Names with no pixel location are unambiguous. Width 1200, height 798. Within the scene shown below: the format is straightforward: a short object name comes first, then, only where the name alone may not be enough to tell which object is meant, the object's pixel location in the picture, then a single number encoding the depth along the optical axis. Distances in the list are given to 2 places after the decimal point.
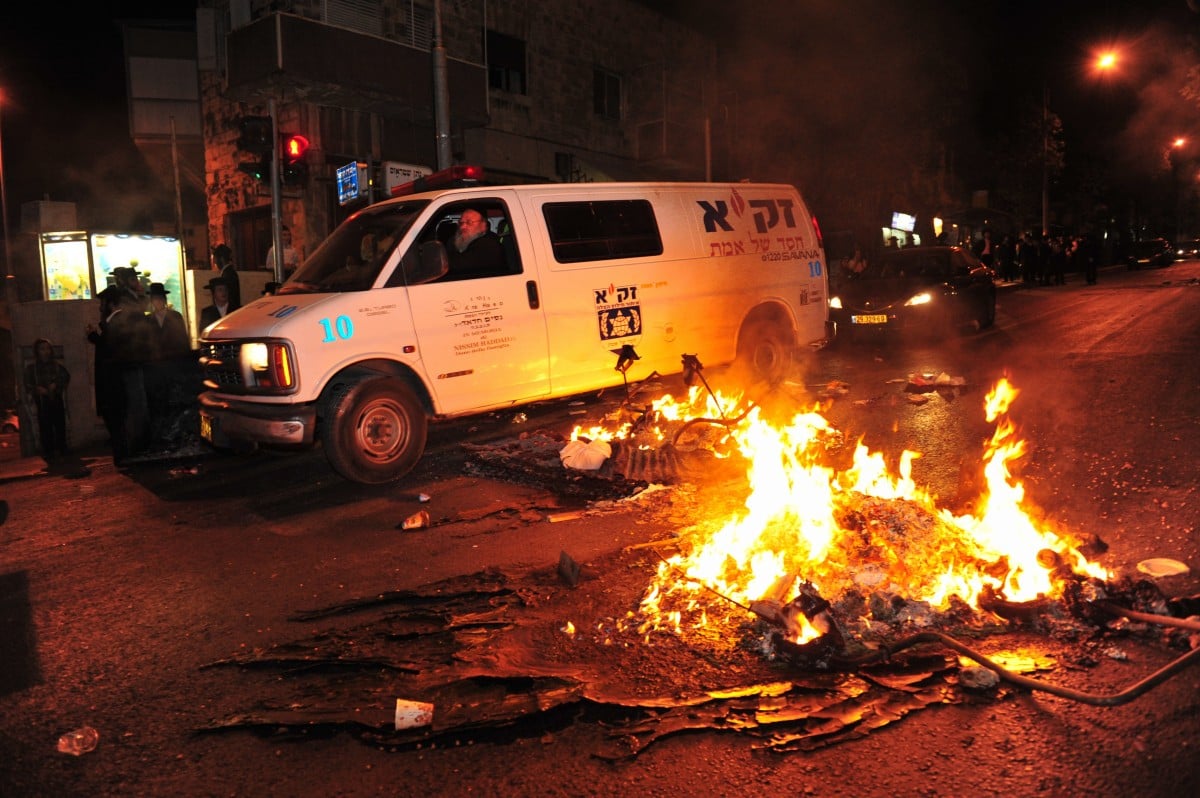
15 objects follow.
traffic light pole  11.52
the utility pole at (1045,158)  35.53
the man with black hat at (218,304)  10.27
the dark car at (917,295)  13.59
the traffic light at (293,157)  11.73
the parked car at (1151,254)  45.25
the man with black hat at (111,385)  8.59
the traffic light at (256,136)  11.40
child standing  9.80
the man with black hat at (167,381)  8.77
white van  6.66
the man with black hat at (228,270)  11.41
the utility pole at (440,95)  12.72
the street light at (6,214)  26.72
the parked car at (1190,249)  56.03
